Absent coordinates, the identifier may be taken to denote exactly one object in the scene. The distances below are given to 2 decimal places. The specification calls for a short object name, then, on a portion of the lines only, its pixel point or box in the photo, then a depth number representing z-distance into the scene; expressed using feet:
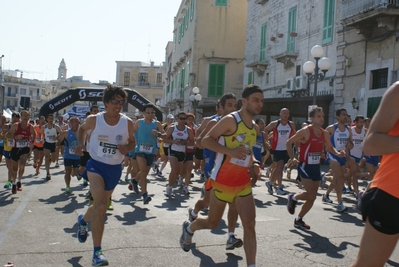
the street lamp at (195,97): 89.85
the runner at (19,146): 36.65
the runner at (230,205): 20.13
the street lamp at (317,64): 55.11
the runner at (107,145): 18.98
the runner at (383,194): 9.66
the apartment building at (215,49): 131.23
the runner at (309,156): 25.82
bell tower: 564.30
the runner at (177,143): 36.38
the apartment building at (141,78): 286.66
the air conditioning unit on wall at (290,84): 83.71
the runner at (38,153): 51.93
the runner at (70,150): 37.24
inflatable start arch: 65.62
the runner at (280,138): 41.27
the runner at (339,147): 32.83
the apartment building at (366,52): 61.16
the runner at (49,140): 46.91
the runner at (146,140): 33.30
